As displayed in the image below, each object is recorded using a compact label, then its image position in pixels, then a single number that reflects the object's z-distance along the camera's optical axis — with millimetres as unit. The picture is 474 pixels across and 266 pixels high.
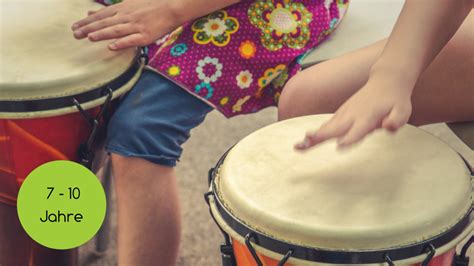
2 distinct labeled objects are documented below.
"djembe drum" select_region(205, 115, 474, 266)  1544
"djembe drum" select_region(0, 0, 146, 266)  1774
